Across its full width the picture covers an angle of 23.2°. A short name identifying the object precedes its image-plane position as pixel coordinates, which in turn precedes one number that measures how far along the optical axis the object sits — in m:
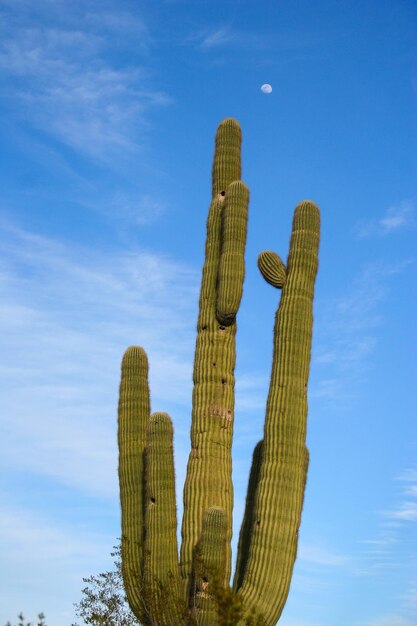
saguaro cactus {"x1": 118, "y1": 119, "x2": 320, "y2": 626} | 12.97
